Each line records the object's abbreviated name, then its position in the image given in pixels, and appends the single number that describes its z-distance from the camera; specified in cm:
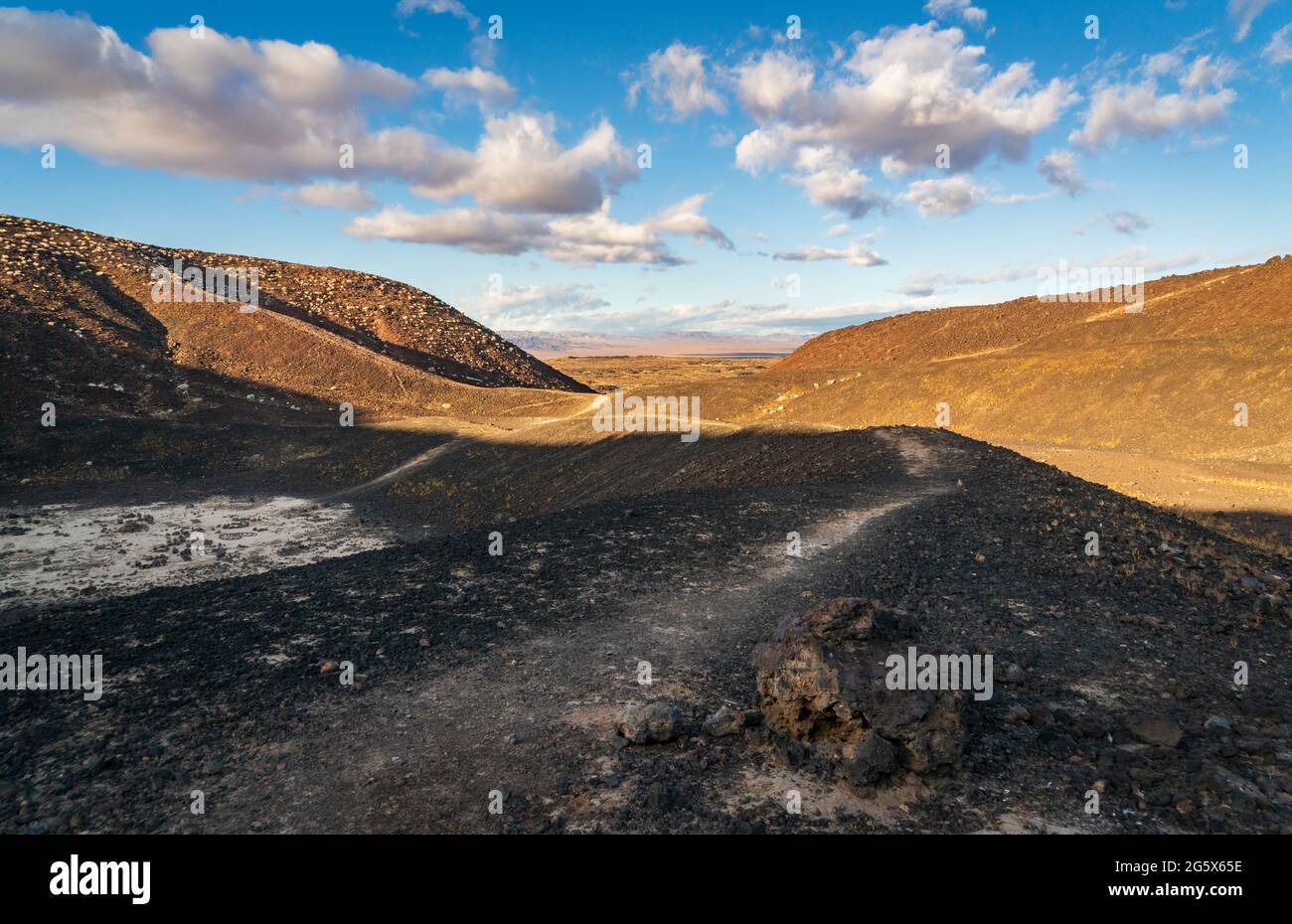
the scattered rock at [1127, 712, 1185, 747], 575
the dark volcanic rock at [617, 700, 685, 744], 579
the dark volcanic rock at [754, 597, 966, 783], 522
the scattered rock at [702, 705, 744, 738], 596
